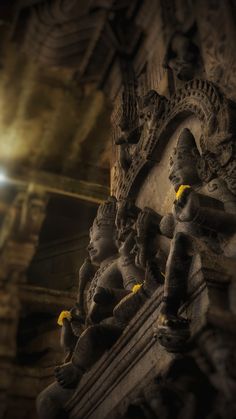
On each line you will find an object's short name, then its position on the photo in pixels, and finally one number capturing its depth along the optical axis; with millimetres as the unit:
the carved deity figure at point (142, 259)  3469
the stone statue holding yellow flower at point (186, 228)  2895
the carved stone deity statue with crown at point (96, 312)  3576
